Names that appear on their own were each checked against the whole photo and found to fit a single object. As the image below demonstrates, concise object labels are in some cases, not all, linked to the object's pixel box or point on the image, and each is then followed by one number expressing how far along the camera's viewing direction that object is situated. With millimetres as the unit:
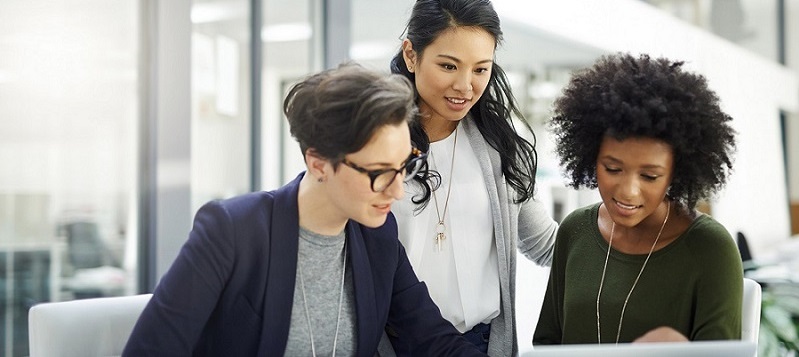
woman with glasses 1616
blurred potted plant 4211
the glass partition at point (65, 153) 3740
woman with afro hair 1671
